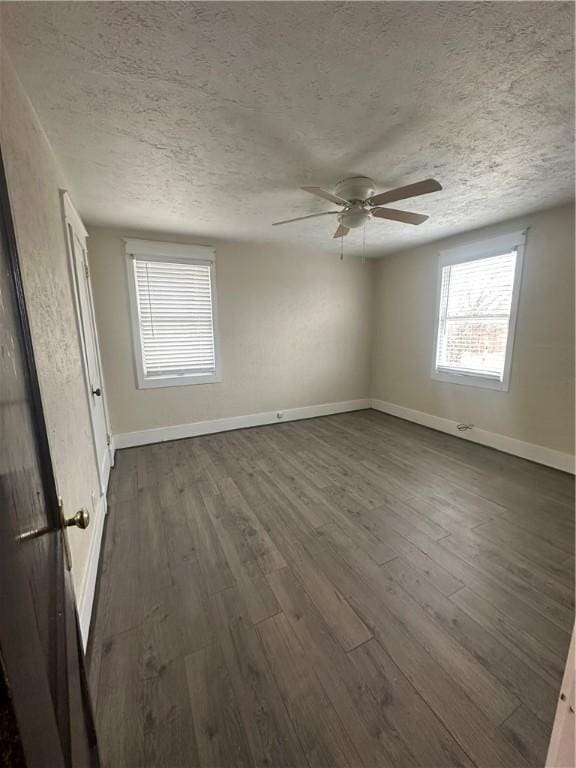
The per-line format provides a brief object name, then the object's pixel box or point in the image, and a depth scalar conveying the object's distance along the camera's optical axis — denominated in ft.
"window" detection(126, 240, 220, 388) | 11.57
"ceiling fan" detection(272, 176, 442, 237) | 7.04
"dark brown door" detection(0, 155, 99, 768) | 1.15
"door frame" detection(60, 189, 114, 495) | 6.85
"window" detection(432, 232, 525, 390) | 10.85
